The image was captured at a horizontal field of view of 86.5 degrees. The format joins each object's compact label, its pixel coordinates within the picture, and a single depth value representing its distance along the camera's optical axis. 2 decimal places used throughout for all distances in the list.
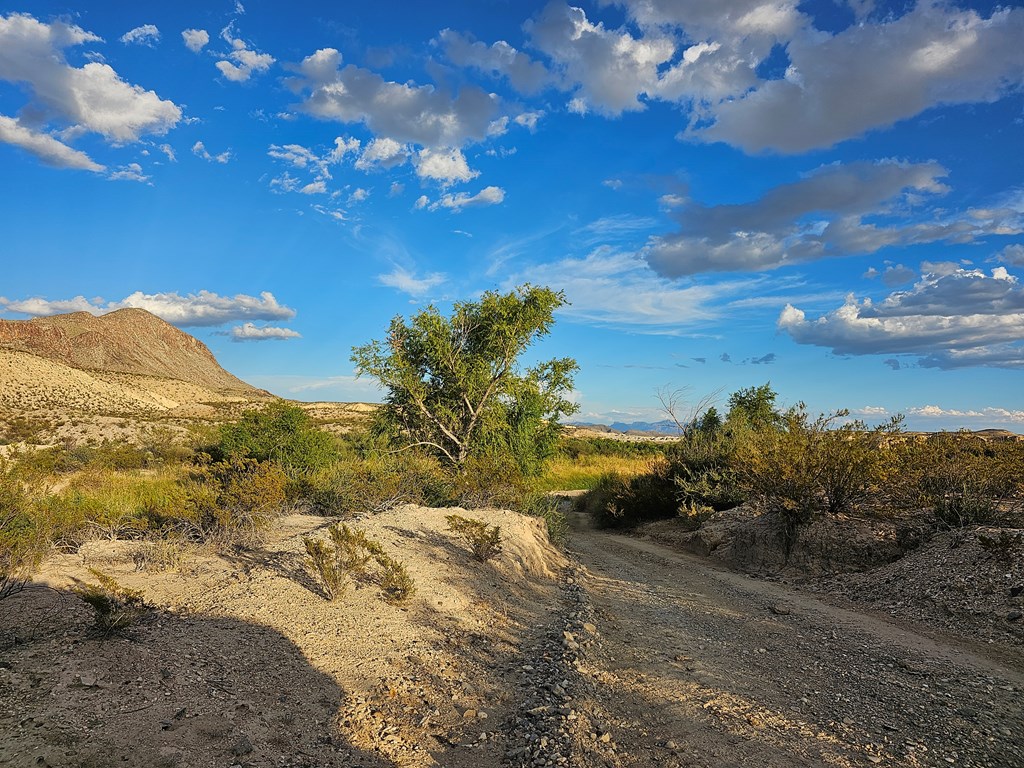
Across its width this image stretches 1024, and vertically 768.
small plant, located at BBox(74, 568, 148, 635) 4.69
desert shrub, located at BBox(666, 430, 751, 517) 18.52
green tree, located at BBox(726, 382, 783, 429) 27.33
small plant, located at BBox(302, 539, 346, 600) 6.64
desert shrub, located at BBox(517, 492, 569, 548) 14.35
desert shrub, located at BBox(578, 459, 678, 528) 21.20
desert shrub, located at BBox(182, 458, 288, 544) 8.39
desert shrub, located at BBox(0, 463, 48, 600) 5.52
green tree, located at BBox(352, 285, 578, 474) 17.67
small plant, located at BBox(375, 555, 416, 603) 6.95
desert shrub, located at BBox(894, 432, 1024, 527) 11.00
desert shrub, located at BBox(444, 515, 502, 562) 9.49
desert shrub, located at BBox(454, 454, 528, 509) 13.75
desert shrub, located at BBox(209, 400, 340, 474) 18.66
